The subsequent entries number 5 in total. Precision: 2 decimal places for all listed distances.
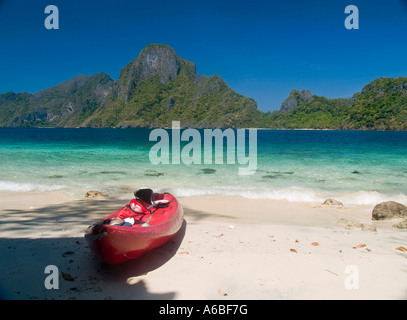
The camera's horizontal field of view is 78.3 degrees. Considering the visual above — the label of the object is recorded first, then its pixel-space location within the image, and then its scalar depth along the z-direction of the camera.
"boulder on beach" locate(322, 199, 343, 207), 8.63
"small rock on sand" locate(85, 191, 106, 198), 9.48
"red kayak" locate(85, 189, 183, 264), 3.47
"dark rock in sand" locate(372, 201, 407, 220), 7.01
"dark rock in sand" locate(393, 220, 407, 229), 6.34
